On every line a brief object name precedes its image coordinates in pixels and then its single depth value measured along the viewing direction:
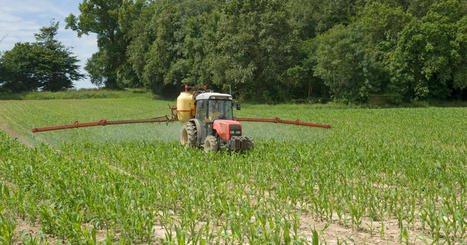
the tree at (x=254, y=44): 43.28
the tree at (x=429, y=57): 43.69
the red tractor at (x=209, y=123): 10.73
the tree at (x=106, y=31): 69.06
